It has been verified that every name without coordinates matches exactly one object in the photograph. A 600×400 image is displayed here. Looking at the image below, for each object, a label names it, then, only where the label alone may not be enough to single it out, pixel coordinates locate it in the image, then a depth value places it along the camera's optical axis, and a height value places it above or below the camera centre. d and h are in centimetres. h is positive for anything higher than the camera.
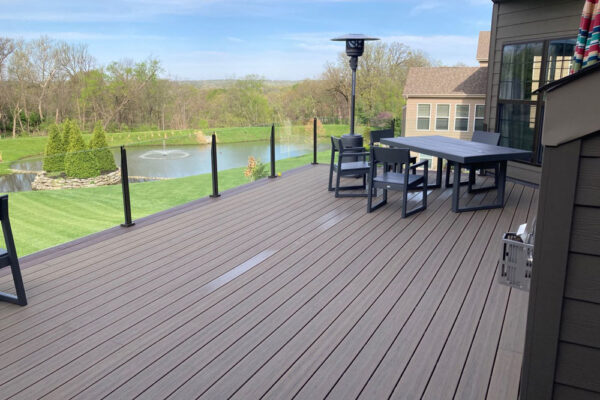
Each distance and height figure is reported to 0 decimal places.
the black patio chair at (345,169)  547 -67
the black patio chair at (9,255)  277 -85
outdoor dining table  474 -44
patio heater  614 +78
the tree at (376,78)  2761 +198
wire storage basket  203 -66
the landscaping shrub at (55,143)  1527 -107
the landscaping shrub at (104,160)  651 -70
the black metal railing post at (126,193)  446 -77
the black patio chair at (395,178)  466 -69
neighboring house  1568 +44
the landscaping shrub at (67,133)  1488 -72
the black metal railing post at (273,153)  682 -60
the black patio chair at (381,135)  614 -32
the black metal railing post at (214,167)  554 -65
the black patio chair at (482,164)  526 -58
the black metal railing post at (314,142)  756 -49
